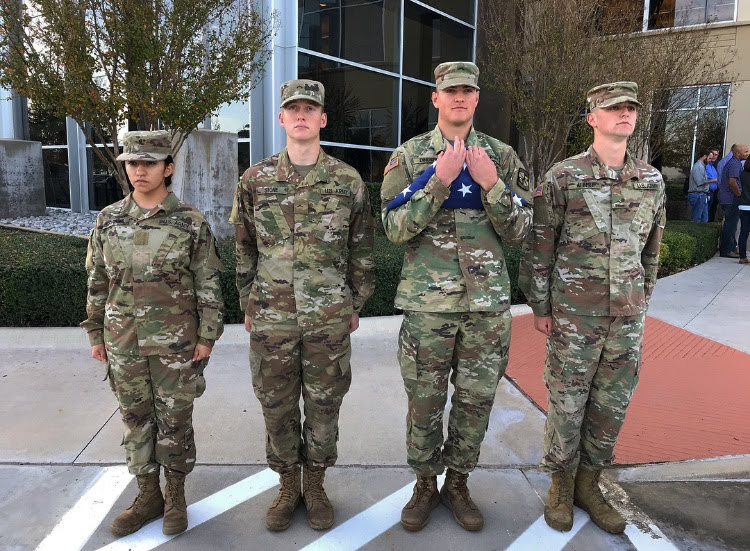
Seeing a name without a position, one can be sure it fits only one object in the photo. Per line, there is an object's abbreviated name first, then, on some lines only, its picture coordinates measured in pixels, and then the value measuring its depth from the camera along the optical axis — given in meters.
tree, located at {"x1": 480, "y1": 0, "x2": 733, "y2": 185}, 8.23
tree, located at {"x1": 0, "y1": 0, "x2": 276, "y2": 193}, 6.11
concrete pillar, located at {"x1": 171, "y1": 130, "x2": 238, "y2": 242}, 7.65
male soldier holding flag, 2.59
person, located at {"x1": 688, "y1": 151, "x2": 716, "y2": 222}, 11.84
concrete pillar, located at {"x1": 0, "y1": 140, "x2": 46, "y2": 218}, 12.19
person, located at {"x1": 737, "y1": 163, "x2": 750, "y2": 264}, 9.05
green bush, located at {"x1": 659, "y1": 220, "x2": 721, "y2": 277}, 8.77
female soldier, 2.61
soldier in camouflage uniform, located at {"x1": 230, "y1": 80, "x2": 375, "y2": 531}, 2.69
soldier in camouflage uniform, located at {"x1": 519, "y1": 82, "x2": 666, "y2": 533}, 2.75
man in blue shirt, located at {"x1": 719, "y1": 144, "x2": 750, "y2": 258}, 9.44
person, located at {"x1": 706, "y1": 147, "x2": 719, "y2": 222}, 12.03
